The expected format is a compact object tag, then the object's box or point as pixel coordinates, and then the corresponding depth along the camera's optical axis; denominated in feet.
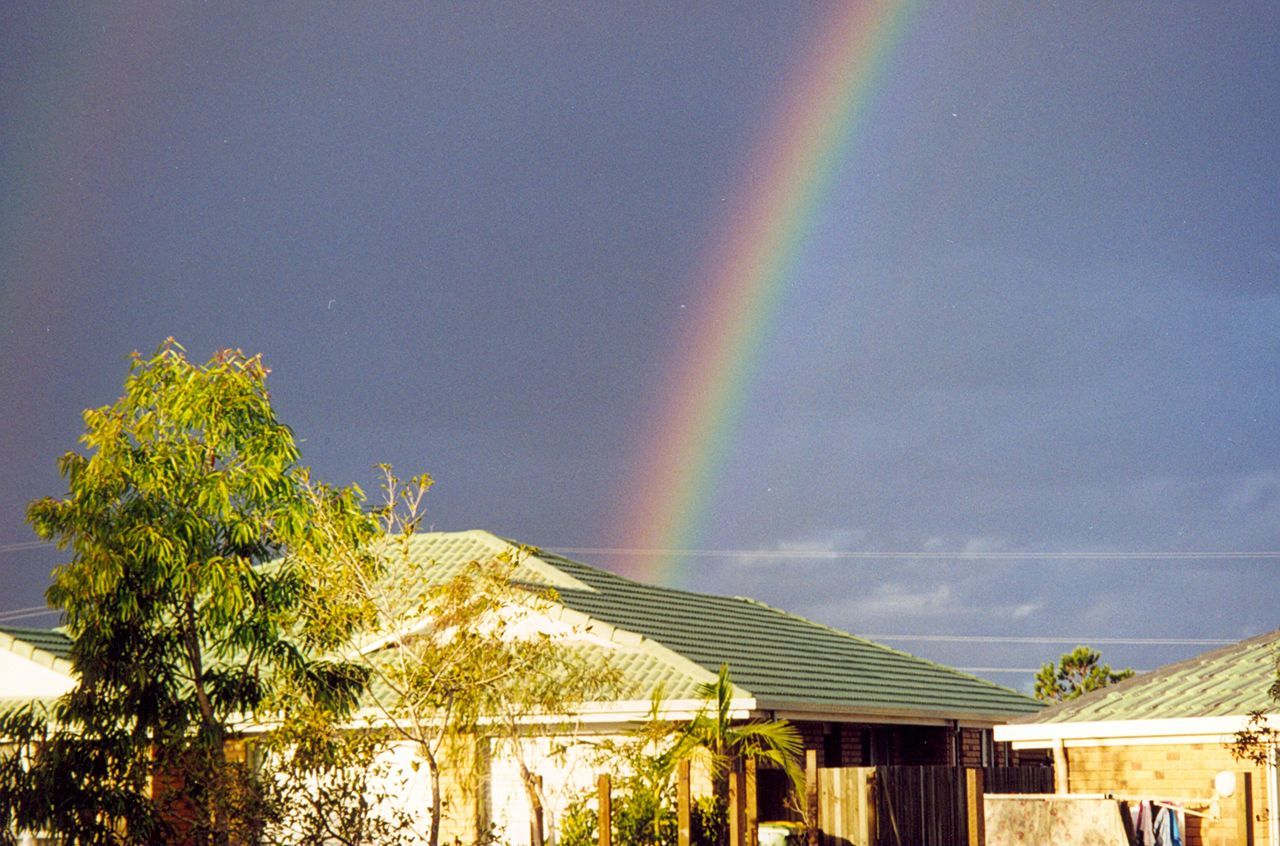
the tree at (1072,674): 191.62
